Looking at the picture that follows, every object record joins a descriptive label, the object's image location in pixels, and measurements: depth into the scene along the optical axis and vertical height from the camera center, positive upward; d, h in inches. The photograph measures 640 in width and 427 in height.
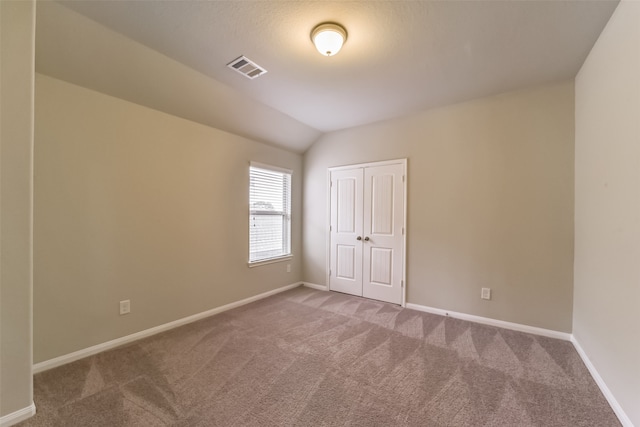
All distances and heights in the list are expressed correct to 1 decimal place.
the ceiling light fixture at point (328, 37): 74.2 +52.2
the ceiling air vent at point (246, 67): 92.5 +54.7
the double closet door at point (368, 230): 144.6 -11.1
